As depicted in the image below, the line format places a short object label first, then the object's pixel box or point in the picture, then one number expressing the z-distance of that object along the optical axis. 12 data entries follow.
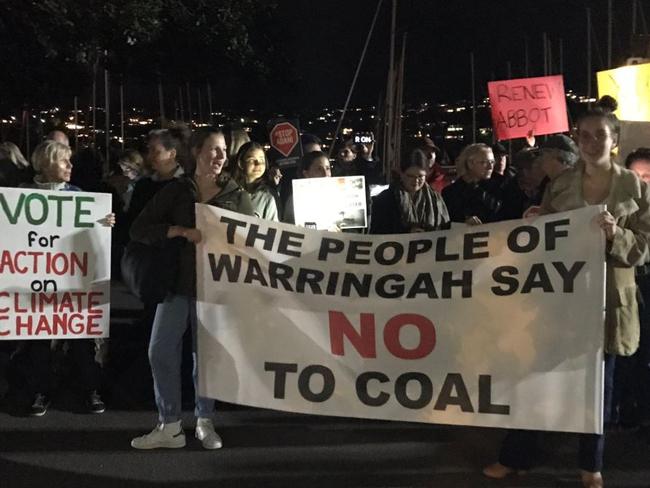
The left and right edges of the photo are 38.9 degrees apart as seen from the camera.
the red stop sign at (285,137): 11.77
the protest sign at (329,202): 7.08
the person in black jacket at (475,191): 6.44
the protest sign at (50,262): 5.66
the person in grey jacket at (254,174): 6.18
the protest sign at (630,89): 8.37
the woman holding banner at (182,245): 5.04
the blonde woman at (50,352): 5.89
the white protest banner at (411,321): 4.27
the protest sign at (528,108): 10.59
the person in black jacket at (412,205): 5.96
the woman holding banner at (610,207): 4.39
